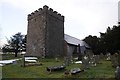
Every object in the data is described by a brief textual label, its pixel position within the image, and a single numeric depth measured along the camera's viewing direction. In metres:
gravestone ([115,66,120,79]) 4.69
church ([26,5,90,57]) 16.09
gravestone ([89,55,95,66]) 7.65
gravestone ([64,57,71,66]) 7.95
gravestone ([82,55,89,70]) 6.60
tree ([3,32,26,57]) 20.69
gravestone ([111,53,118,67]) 7.07
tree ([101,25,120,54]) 15.84
